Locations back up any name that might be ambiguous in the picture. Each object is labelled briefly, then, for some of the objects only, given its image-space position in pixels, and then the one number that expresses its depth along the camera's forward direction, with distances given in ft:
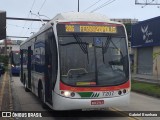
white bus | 40.55
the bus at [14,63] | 155.33
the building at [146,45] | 137.06
